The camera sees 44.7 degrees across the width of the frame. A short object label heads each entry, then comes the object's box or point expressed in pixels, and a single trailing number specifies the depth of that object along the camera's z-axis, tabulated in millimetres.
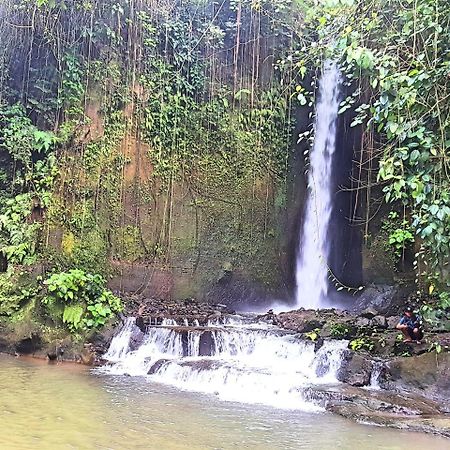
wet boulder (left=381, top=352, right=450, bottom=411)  7108
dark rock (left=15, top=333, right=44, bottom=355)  9109
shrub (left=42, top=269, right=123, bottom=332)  9305
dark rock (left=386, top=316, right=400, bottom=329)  9186
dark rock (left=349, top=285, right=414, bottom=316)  10715
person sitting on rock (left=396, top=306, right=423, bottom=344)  7922
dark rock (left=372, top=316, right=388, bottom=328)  9055
